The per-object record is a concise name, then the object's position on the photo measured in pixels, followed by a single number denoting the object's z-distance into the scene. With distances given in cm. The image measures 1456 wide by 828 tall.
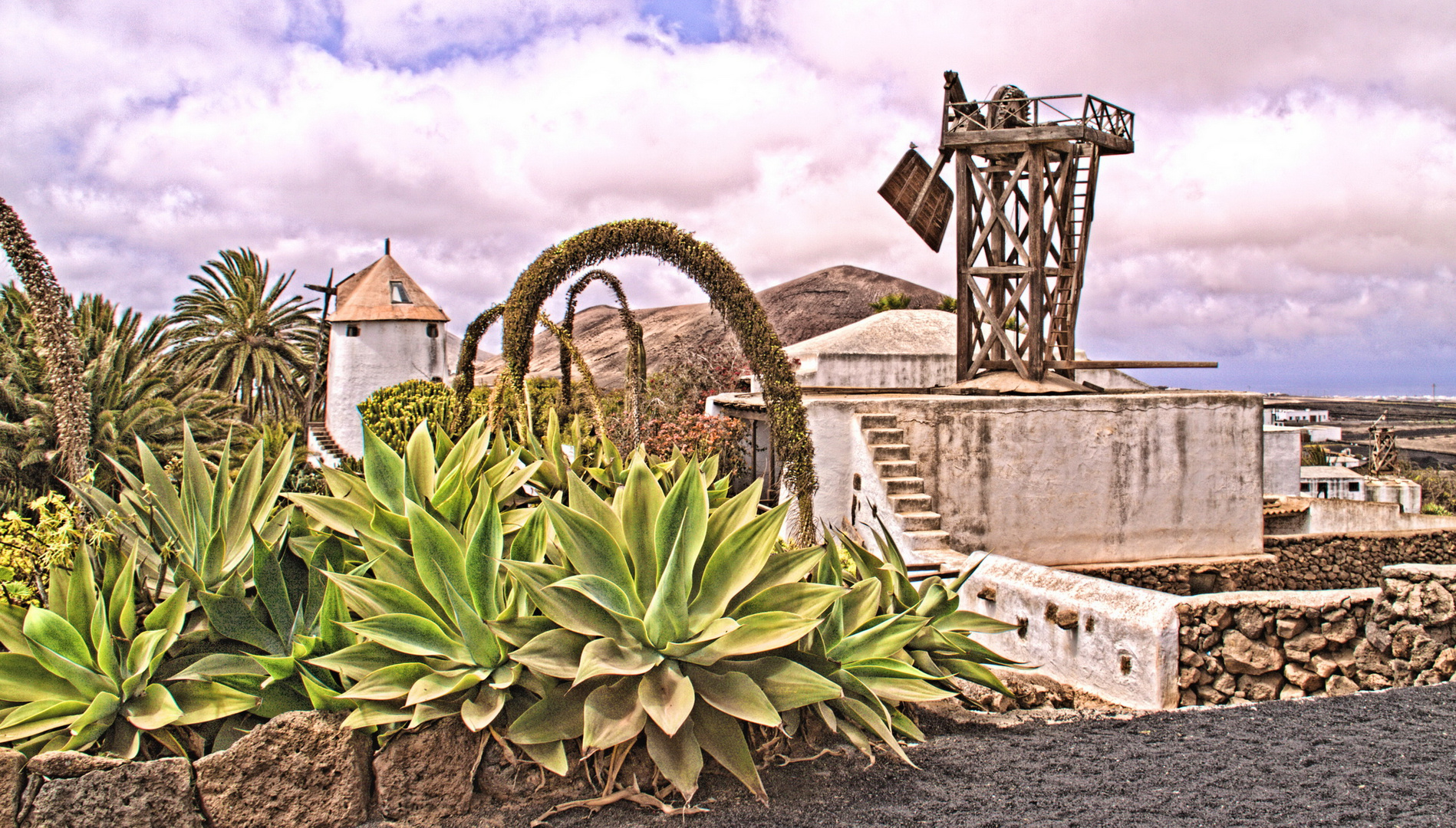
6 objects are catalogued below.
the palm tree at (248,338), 2691
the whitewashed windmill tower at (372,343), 2766
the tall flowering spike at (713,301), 617
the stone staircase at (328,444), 2627
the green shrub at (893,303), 2834
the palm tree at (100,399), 1617
